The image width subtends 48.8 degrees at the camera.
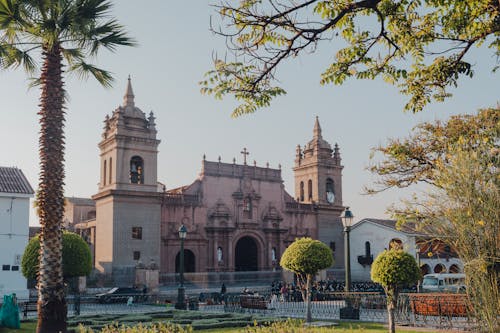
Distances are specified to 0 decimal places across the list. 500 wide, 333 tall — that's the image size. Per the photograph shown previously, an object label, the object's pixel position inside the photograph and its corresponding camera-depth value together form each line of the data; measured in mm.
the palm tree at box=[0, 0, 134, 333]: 13516
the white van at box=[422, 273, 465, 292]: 31603
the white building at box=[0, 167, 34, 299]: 29125
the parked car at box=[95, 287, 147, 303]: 29484
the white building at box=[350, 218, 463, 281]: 44188
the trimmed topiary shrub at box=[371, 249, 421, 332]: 14867
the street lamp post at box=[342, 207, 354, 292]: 19062
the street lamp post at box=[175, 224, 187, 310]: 24606
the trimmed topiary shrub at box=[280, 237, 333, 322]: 18656
